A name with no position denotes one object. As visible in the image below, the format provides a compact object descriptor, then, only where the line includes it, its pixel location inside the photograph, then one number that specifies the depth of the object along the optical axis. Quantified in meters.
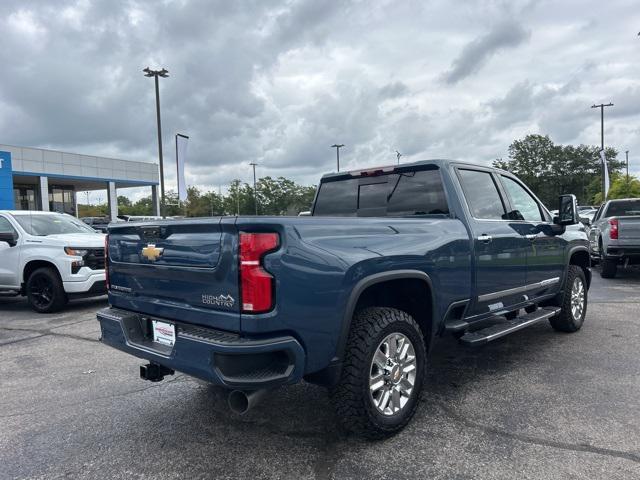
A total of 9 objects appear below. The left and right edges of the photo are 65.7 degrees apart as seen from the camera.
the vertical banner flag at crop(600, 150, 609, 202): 32.33
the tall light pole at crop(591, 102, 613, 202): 42.31
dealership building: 28.11
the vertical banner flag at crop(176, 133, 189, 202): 18.52
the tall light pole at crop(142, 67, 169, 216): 21.66
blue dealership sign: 22.80
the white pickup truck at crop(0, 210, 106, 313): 7.63
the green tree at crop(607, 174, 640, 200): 34.58
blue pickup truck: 2.64
